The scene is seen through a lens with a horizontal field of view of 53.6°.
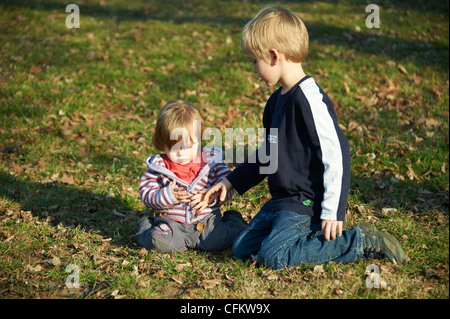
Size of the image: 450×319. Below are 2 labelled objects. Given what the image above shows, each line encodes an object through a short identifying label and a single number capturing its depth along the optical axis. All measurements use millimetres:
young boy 3578
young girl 4074
